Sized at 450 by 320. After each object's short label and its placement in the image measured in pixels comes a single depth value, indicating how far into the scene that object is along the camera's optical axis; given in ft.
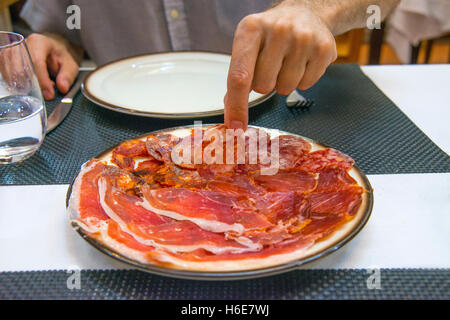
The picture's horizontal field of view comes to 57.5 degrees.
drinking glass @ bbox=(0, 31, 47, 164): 3.04
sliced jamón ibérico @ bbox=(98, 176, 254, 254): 2.14
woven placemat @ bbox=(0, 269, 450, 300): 2.06
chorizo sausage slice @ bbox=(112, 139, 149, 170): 2.95
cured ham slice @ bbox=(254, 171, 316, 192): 2.69
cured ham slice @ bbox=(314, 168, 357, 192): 2.61
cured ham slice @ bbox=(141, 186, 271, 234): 2.30
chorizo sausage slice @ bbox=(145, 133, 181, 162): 3.00
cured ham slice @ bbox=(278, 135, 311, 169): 2.93
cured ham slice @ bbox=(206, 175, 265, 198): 2.61
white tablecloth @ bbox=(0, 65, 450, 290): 2.27
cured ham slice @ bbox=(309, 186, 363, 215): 2.39
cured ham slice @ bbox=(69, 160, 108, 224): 2.32
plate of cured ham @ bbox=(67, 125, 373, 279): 2.03
